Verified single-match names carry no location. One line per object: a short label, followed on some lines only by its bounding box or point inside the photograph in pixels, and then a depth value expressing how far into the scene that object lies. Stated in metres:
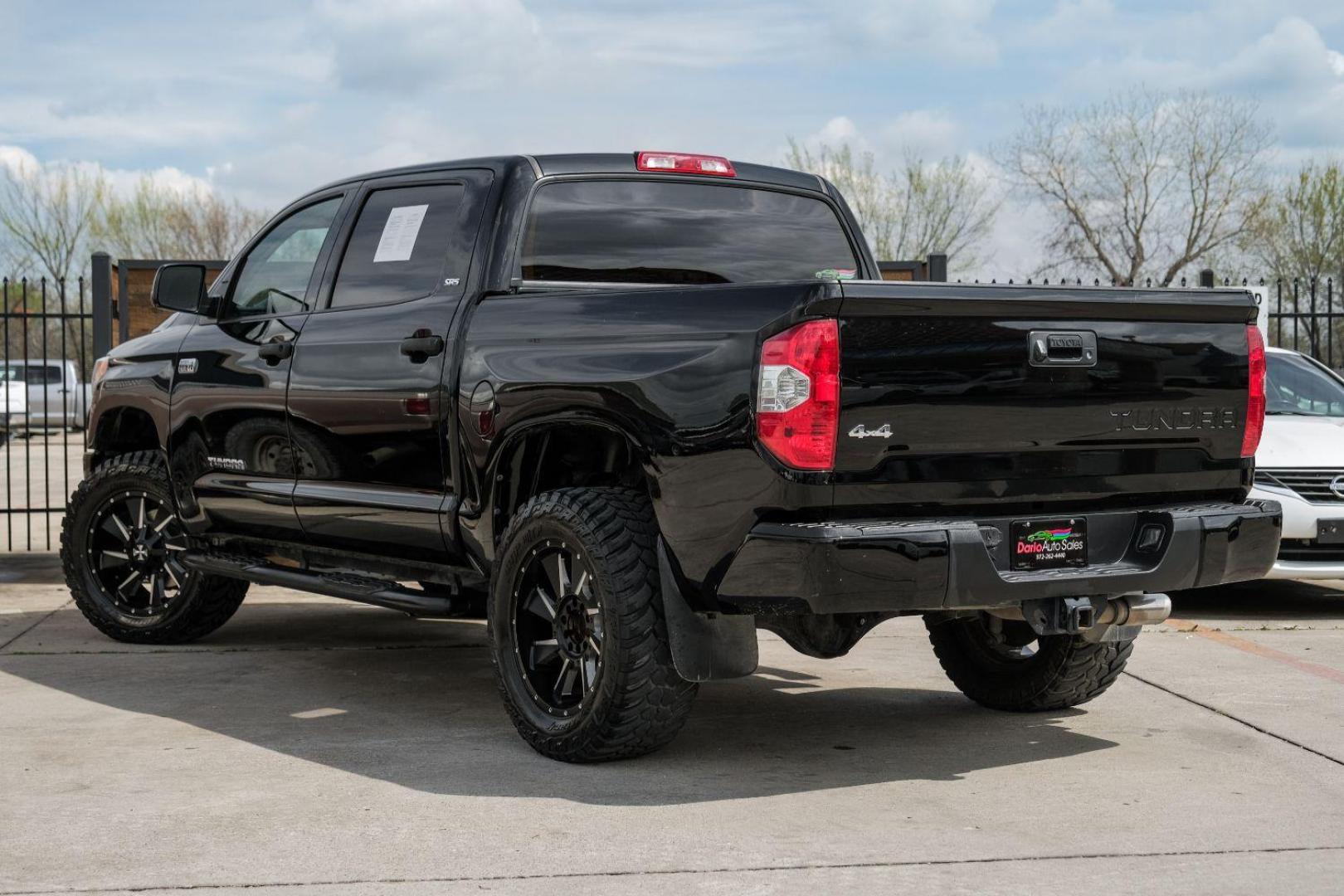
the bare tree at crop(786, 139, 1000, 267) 48.59
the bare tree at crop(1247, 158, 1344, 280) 44.03
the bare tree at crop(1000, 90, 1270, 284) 46.72
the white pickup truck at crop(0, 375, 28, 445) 27.74
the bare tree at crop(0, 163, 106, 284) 55.72
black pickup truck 4.57
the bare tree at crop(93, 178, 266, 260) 56.56
